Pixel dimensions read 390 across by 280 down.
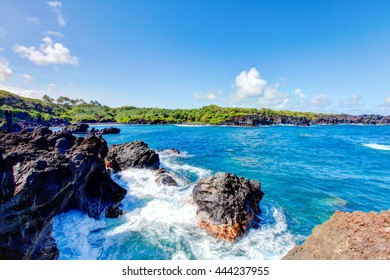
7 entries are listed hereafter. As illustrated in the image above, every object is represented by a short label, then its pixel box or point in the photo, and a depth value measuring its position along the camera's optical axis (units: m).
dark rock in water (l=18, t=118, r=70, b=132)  113.85
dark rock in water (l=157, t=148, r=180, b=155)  47.03
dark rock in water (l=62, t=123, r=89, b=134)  103.88
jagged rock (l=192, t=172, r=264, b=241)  15.27
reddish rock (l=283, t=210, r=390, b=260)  7.04
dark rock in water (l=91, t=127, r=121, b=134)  100.46
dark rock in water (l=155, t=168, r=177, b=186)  24.73
